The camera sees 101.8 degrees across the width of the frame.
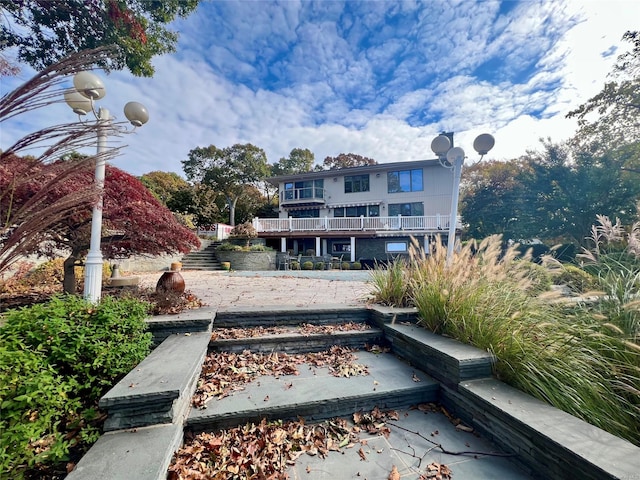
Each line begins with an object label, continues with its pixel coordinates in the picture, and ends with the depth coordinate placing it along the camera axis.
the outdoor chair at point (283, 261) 14.62
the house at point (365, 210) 16.36
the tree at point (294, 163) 30.33
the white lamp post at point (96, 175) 2.53
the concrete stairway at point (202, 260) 13.27
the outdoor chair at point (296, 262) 14.70
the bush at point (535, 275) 2.85
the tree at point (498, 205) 16.44
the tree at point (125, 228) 3.34
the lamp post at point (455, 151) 4.55
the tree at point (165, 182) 23.61
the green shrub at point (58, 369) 1.25
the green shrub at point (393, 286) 3.60
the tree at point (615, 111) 12.39
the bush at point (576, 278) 3.55
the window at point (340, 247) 17.80
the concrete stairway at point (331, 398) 1.30
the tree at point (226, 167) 24.34
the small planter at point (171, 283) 3.57
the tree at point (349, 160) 30.88
